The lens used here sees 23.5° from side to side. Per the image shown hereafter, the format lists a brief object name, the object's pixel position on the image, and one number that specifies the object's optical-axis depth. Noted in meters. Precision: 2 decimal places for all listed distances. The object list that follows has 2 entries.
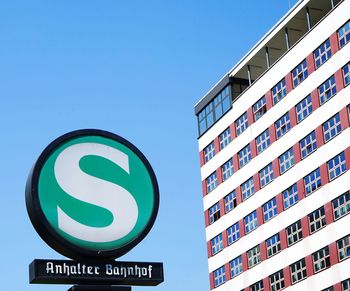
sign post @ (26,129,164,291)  6.79
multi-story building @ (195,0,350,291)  52.06
